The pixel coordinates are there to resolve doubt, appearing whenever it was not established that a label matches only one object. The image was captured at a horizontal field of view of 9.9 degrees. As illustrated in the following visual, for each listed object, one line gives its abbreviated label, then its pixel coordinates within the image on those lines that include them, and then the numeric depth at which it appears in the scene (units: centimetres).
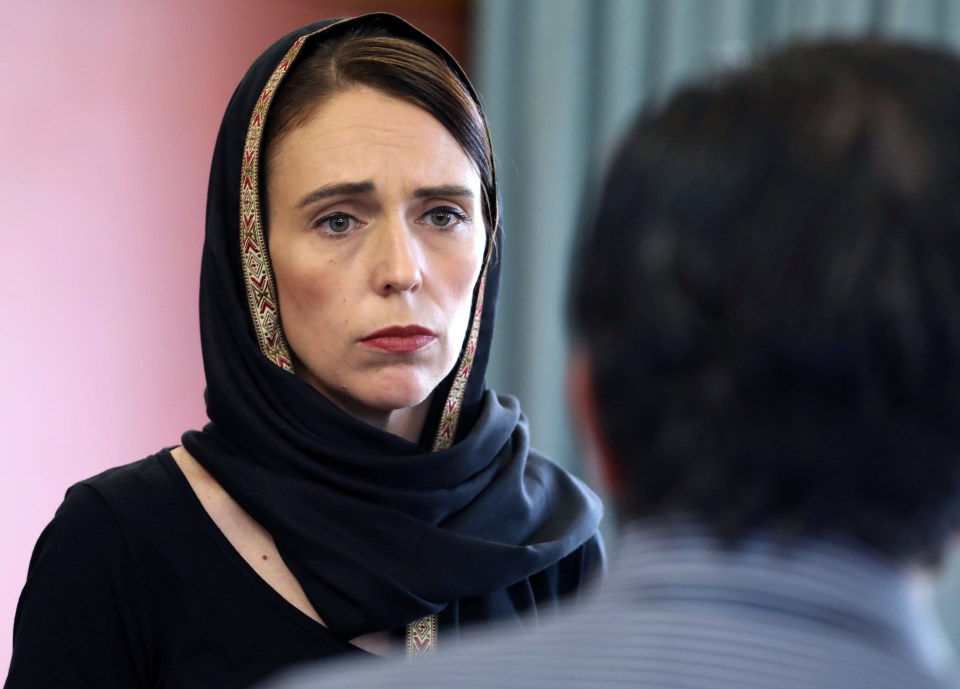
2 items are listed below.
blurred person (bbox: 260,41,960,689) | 220
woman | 313
